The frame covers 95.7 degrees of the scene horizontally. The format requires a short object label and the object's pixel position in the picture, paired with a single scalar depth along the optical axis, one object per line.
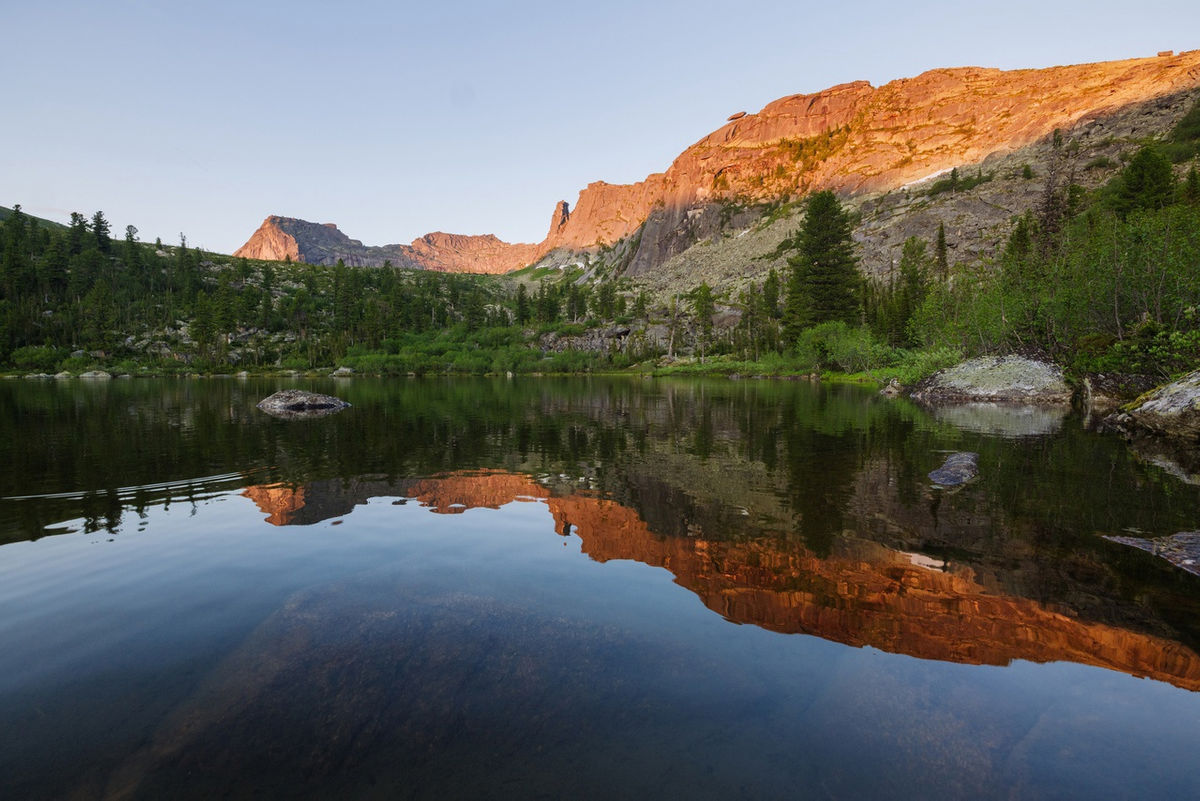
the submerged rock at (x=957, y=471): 15.45
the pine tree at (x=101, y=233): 179.38
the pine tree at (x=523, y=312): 195.00
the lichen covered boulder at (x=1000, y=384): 44.41
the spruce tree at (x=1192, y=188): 62.97
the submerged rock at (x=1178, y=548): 9.00
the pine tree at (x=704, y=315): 150.00
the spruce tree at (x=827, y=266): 108.25
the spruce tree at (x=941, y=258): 119.18
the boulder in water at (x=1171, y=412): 22.67
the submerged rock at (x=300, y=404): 36.91
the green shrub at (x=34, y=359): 115.00
